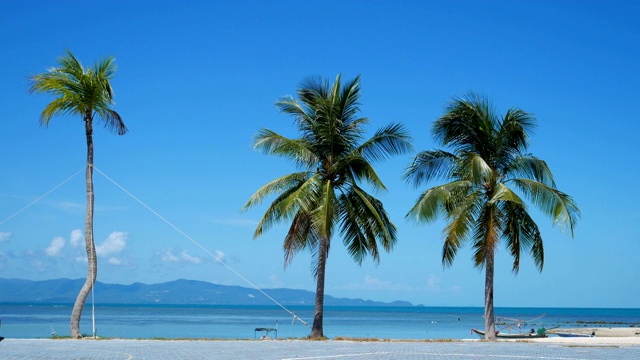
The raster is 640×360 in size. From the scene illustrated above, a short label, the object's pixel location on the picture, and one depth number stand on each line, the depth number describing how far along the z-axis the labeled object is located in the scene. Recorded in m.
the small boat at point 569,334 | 56.66
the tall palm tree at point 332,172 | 25.30
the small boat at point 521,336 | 47.38
